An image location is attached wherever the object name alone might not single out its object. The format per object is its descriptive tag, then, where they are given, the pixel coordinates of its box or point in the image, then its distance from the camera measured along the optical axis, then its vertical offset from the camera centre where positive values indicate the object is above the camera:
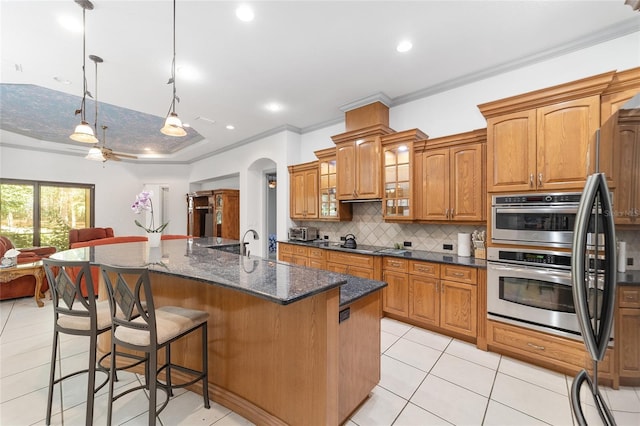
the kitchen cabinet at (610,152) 0.99 +0.24
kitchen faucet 3.27 -0.47
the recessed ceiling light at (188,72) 3.00 +1.72
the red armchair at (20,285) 4.02 -1.17
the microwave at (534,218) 2.15 -0.06
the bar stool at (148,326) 1.40 -0.70
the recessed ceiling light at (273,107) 4.00 +1.71
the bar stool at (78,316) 1.54 -0.69
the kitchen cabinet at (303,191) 4.59 +0.40
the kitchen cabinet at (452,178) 2.87 +0.41
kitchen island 1.42 -0.78
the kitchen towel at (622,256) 0.91 -0.16
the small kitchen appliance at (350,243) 3.93 -0.48
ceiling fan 3.60 +0.83
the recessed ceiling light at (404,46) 2.55 +1.71
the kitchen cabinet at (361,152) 3.65 +0.90
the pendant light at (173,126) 2.45 +0.84
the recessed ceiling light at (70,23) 2.24 +1.72
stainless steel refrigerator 0.99 -0.26
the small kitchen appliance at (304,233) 4.67 -0.40
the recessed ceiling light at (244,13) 2.12 +1.72
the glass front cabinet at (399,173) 3.33 +0.53
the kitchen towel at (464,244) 3.05 -0.39
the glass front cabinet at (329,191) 4.24 +0.37
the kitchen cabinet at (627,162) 0.89 +0.18
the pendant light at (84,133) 2.69 +0.86
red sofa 6.38 -0.57
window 5.97 +0.04
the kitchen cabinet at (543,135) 2.11 +0.70
